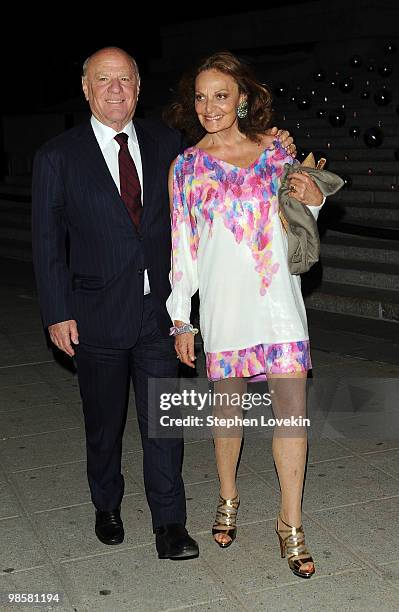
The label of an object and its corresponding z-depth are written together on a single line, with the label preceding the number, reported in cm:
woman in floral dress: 365
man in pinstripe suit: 376
